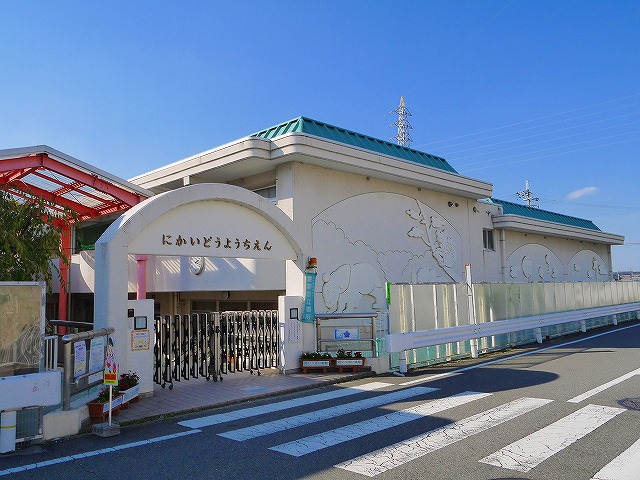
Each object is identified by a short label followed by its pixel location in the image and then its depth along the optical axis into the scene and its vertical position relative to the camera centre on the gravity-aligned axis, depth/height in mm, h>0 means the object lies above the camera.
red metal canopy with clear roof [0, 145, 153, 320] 12375 +3517
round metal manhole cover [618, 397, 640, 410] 8258 -1848
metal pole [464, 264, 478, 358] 14836 -418
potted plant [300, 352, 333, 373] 12820 -1505
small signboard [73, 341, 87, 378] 8102 -808
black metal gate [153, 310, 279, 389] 11578 -974
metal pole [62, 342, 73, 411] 7797 -1079
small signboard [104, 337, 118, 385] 8078 -1026
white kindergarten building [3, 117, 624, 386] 11320 +2024
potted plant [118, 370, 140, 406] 9267 -1471
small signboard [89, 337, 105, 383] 8766 -854
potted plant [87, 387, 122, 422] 8359 -1587
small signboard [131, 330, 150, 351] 10367 -670
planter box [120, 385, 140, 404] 9138 -1591
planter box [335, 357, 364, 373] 12594 -1542
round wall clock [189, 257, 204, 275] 17391 +1347
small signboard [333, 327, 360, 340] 13383 -865
